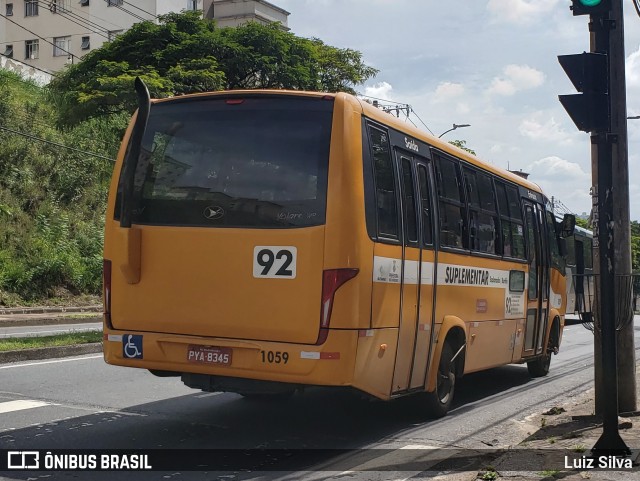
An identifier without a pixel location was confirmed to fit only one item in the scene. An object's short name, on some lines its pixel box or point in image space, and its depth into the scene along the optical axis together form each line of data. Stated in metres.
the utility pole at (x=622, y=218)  8.37
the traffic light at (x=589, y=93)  6.64
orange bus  6.77
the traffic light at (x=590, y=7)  6.59
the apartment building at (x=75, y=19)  60.16
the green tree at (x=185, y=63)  38.75
